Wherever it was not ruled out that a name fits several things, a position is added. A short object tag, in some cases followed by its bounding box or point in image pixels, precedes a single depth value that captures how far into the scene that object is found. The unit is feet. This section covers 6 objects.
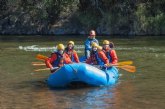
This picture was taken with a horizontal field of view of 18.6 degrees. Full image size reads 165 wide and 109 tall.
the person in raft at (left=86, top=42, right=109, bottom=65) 51.21
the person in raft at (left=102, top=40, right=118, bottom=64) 53.57
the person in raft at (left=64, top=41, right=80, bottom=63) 51.88
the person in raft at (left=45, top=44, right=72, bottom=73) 50.32
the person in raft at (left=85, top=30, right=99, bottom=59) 58.13
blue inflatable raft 46.83
